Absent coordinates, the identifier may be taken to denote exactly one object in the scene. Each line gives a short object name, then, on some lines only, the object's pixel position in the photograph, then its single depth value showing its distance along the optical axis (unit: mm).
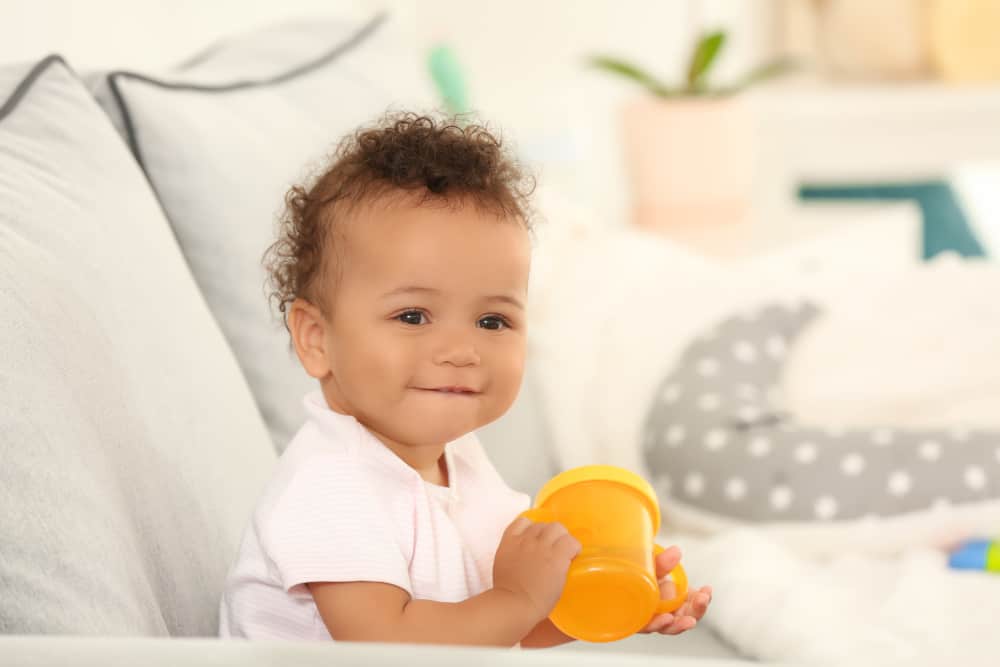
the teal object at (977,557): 1923
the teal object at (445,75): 4025
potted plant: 4069
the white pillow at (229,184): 1720
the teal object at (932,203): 5337
